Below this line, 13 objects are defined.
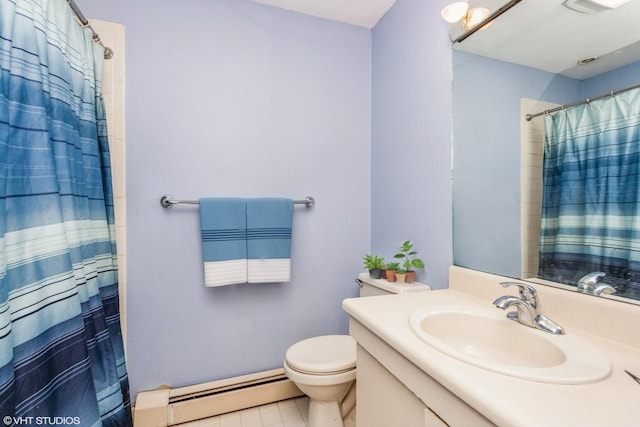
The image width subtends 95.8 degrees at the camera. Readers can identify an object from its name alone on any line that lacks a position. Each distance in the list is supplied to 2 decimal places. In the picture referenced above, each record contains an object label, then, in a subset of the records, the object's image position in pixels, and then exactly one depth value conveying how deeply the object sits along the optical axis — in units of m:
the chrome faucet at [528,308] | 0.77
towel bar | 1.45
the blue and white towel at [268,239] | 1.53
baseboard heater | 1.36
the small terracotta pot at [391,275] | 1.43
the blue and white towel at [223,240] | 1.46
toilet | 1.20
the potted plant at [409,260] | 1.36
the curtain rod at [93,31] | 1.11
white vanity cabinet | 0.56
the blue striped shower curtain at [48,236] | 0.78
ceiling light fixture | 1.11
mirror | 0.78
